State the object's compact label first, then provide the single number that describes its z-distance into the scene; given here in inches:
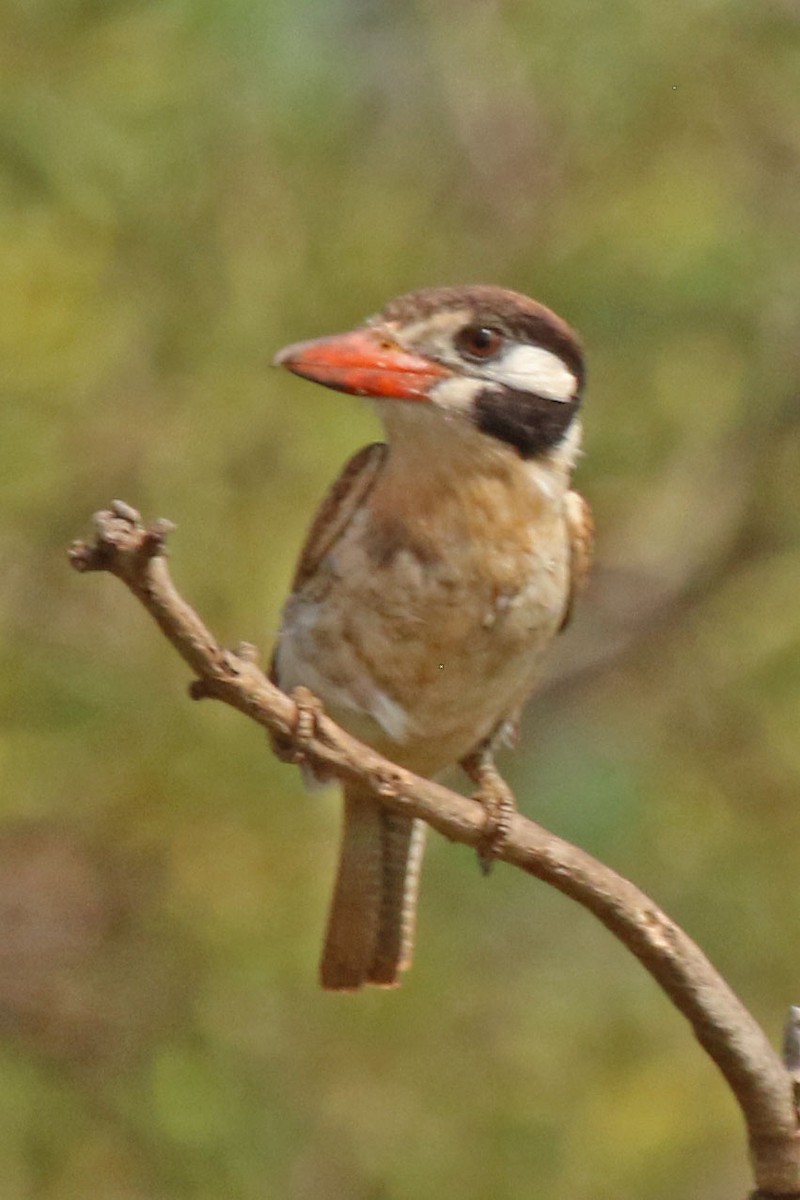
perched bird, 241.0
